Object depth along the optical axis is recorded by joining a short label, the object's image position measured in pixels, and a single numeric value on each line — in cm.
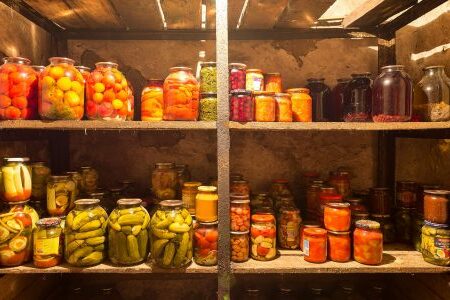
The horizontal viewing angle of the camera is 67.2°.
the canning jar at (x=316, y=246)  152
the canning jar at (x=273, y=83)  176
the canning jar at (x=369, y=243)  150
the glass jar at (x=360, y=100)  165
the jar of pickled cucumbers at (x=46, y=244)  144
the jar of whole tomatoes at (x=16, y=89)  142
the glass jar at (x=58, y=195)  157
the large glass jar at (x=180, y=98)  149
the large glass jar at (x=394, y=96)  153
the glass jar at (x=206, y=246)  150
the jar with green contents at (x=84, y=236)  145
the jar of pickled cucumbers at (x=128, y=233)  147
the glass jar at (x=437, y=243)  146
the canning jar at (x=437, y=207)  146
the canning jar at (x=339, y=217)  153
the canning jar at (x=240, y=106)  148
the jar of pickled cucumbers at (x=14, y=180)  145
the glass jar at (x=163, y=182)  175
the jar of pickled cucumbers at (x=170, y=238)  145
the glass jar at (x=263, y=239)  154
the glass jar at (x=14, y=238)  143
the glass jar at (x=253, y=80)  168
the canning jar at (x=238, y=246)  152
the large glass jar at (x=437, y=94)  154
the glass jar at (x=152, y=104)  155
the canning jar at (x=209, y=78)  156
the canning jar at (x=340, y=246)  153
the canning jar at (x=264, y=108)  153
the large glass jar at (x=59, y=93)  142
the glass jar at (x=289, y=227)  165
